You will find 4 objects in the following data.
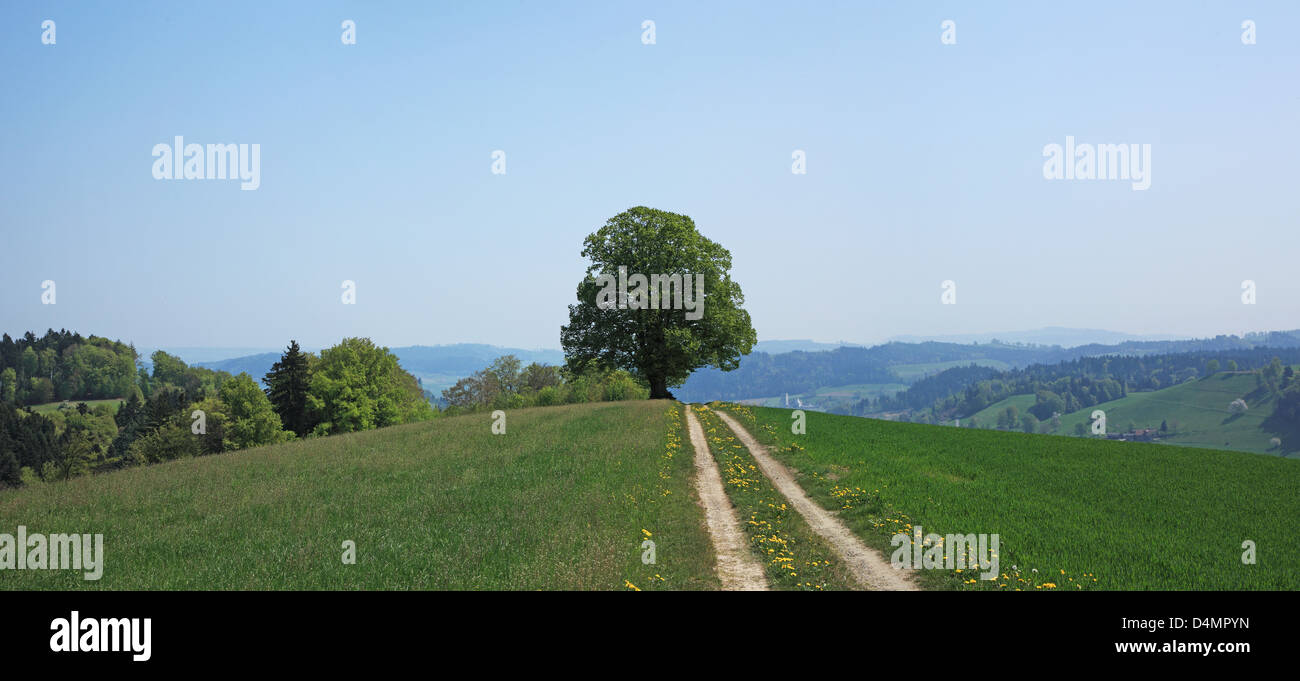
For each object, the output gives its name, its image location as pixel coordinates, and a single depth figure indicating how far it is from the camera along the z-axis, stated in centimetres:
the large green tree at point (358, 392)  7650
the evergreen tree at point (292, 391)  7906
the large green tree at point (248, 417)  7375
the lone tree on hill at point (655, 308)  5691
